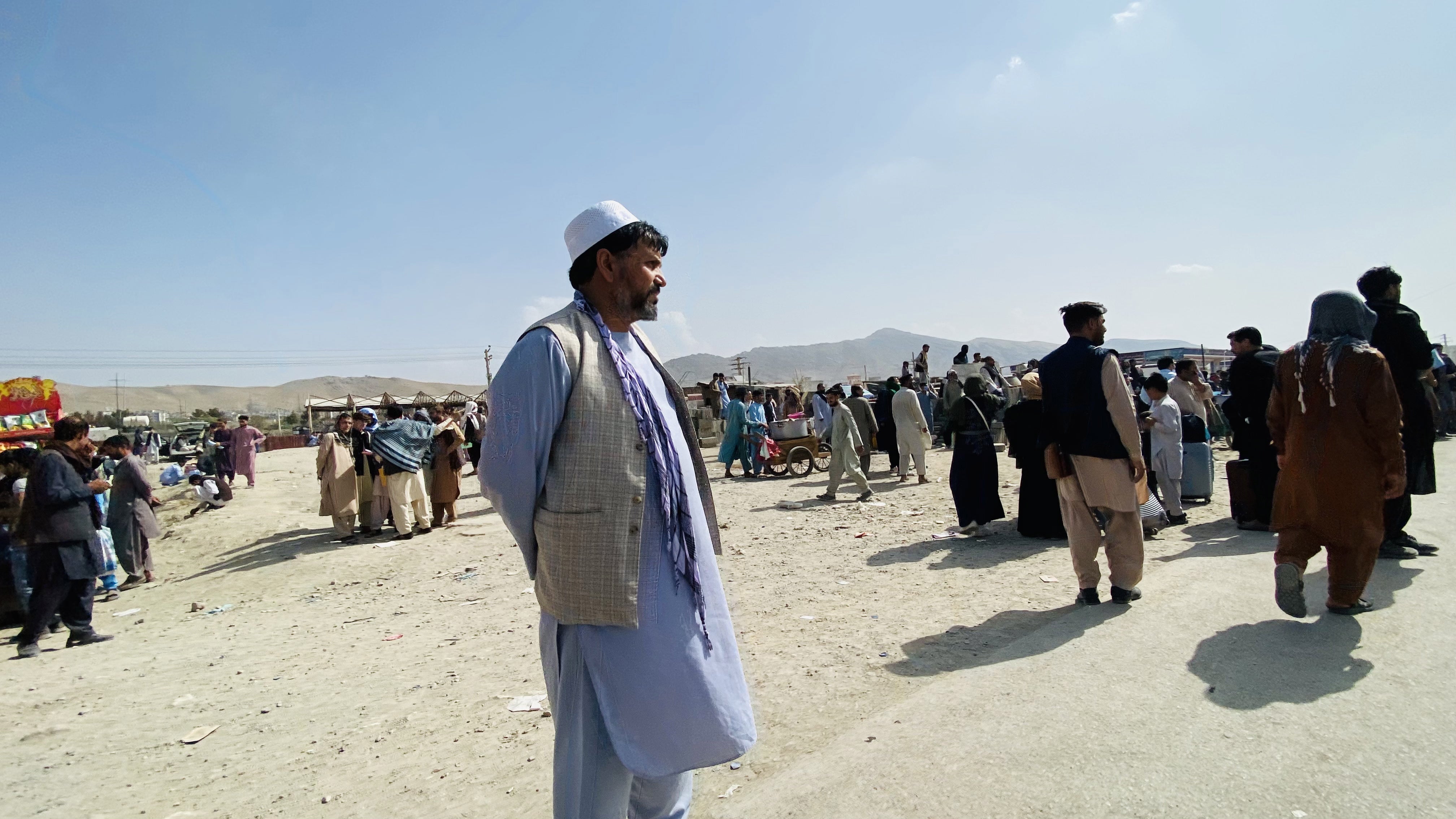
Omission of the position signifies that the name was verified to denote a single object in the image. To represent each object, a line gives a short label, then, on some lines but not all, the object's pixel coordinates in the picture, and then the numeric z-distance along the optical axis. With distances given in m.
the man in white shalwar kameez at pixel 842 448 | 10.10
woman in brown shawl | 3.57
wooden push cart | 13.62
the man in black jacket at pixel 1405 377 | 4.68
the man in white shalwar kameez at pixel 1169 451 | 6.84
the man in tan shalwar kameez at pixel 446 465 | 9.99
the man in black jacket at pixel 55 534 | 5.85
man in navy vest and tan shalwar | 4.15
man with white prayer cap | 1.74
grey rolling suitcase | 7.74
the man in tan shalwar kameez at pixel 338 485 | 9.72
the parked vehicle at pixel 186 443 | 27.13
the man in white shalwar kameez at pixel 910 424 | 10.84
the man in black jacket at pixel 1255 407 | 5.89
